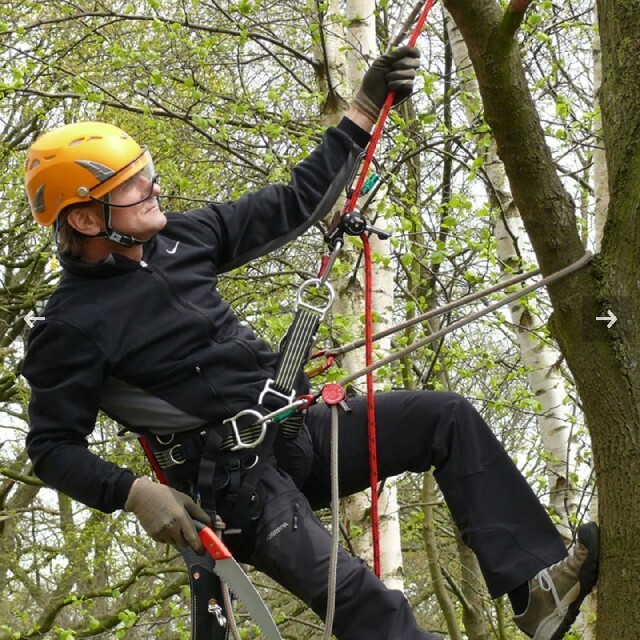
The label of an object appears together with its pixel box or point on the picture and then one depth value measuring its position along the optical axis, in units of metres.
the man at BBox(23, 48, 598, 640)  5.64
